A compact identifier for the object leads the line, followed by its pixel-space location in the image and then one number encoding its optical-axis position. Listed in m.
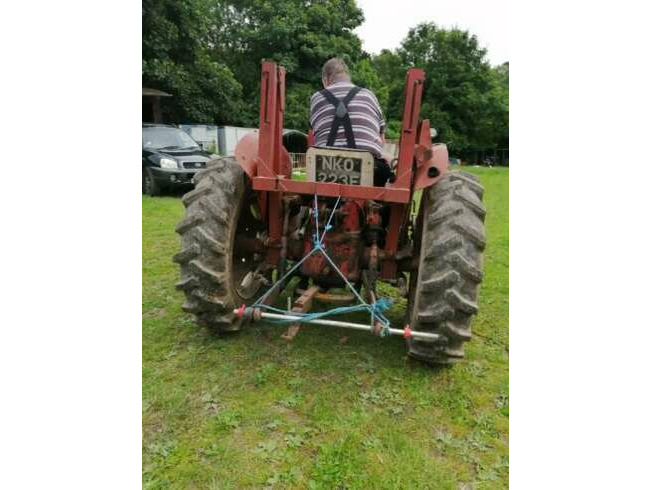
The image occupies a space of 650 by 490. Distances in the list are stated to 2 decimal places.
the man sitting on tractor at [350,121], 3.22
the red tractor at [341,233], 2.66
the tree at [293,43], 24.30
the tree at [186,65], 16.83
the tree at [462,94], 35.97
